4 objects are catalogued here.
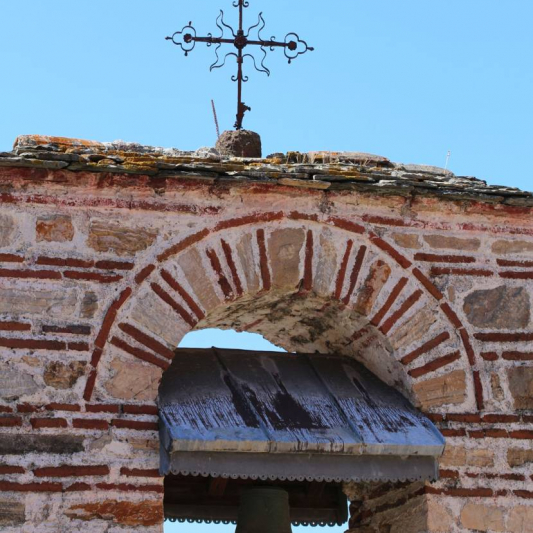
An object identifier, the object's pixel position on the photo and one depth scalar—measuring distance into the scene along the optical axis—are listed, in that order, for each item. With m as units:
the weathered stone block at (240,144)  15.93
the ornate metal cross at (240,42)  15.54
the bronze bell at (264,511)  13.81
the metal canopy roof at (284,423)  12.52
